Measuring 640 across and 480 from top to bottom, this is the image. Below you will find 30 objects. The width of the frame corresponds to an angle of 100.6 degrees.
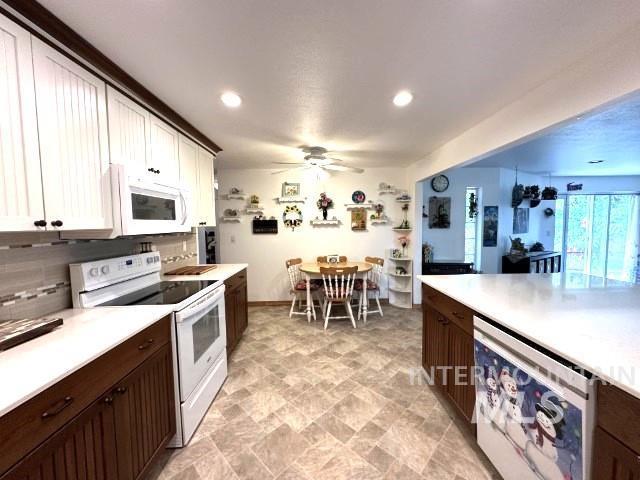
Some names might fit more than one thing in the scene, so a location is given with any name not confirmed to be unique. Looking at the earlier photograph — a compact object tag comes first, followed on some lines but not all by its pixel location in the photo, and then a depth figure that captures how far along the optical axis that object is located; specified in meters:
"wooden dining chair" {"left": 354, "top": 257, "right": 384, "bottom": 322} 3.82
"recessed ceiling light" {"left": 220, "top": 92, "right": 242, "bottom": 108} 1.87
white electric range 1.62
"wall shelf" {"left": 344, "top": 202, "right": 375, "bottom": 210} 4.39
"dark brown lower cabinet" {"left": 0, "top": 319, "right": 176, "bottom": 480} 0.86
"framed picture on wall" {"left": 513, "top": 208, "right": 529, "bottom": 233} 5.05
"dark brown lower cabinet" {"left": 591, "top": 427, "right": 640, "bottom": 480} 0.80
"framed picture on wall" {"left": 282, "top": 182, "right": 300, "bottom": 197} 4.39
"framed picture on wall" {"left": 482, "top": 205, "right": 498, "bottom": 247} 4.82
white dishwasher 0.95
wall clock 4.64
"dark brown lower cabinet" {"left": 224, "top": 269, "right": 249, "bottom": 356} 2.62
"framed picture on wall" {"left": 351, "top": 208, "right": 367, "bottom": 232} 4.45
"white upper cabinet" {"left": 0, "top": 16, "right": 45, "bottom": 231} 1.04
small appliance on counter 4.38
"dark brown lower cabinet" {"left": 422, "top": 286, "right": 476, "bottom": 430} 1.61
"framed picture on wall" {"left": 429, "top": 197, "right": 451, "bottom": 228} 4.70
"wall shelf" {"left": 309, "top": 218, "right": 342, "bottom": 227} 4.39
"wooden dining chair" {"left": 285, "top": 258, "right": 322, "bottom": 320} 3.91
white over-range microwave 1.57
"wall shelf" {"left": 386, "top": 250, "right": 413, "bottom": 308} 4.24
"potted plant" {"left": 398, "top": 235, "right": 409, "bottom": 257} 4.41
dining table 3.64
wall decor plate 4.41
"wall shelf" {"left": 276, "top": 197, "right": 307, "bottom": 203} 4.32
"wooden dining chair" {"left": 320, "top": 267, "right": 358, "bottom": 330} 3.43
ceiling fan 3.11
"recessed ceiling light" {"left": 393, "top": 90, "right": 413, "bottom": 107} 1.87
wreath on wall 4.41
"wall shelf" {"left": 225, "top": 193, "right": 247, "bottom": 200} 4.36
